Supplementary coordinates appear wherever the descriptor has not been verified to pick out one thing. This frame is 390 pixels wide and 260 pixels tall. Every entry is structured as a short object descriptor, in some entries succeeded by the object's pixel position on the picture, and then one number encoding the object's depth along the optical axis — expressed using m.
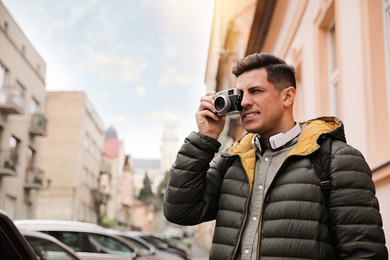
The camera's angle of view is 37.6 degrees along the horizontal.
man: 2.79
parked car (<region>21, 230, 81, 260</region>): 6.16
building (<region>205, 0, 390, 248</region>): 6.03
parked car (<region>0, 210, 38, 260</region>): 2.93
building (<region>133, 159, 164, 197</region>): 164.62
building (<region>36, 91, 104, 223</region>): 46.62
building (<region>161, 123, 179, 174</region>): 166.38
